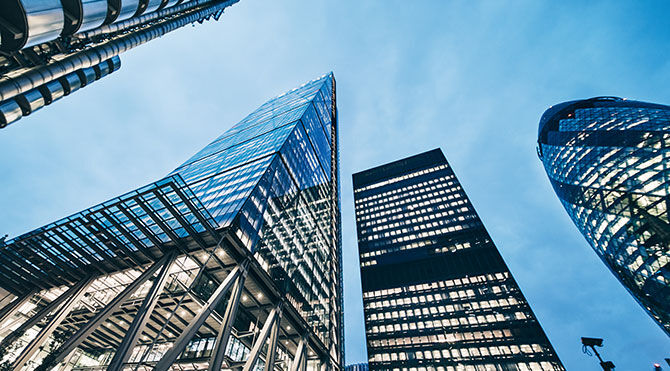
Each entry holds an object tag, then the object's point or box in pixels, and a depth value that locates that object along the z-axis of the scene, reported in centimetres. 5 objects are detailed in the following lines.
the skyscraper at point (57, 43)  827
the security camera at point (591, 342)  1180
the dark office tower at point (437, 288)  5925
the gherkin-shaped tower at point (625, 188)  4747
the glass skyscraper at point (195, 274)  1683
